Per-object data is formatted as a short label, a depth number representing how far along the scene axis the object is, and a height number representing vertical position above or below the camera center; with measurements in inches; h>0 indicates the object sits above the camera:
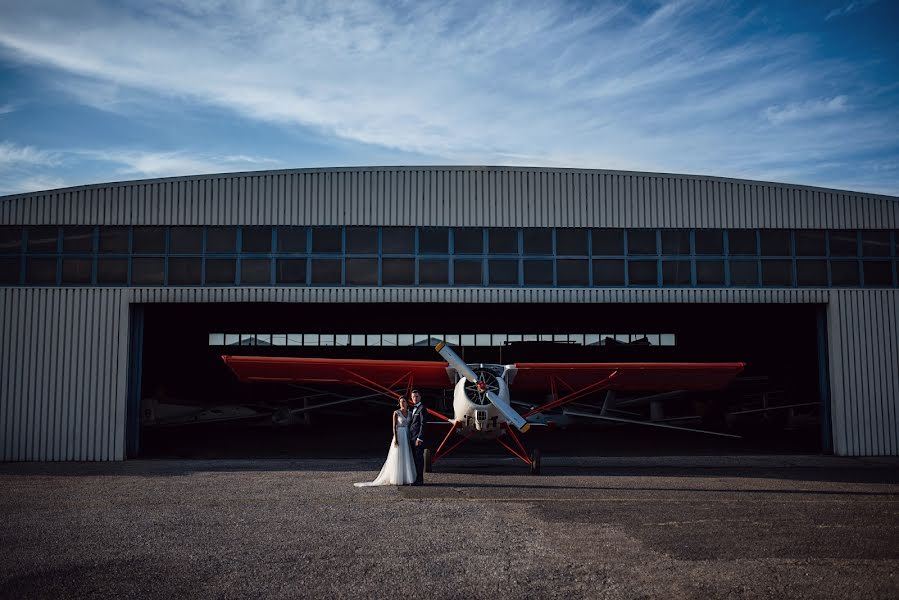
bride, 485.1 -66.6
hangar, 643.5 +102.6
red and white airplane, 534.9 -10.1
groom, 498.0 -47.0
